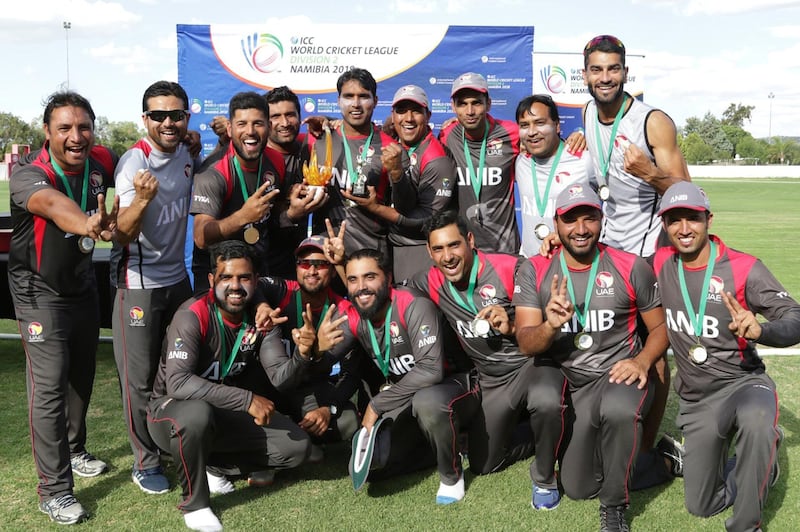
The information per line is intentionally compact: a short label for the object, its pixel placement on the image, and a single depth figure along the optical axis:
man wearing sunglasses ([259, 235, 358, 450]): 5.25
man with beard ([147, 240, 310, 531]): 4.39
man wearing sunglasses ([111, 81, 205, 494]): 4.89
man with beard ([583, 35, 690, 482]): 4.91
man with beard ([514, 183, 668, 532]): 4.50
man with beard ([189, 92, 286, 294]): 5.06
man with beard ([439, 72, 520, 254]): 5.74
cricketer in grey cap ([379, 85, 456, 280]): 5.61
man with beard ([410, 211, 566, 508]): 4.87
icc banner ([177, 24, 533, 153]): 9.09
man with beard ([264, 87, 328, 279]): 5.71
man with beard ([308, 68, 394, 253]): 5.55
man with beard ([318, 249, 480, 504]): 4.71
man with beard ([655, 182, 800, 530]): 4.20
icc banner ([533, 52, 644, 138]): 9.42
